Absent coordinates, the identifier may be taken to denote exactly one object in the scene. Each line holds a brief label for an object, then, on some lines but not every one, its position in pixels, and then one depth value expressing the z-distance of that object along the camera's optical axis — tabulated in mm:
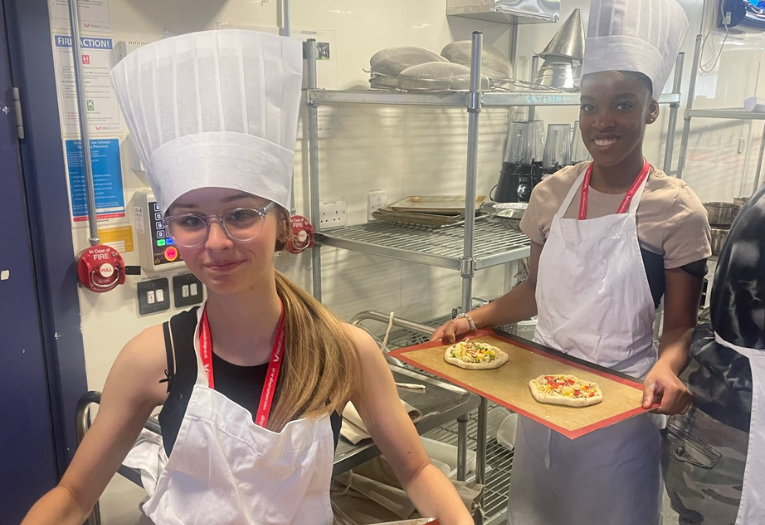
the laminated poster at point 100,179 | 1574
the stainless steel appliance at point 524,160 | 2500
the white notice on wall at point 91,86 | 1521
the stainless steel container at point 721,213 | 2724
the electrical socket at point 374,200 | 2322
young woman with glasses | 901
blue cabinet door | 1469
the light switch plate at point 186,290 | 1812
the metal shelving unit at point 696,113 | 2945
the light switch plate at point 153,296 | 1745
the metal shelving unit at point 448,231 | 1718
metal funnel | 2293
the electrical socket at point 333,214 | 2176
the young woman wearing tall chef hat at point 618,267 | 1279
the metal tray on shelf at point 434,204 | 2211
